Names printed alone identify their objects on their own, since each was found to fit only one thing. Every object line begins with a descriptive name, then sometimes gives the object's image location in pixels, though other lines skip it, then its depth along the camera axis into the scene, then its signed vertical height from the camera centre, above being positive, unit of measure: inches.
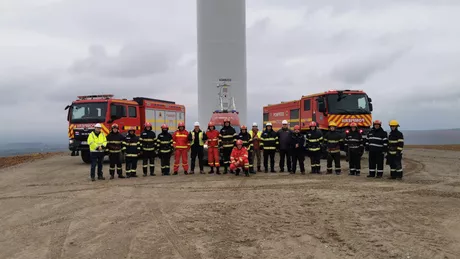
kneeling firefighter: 467.8 -37.1
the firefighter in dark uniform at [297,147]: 484.1 -26.4
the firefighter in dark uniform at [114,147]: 463.5 -21.1
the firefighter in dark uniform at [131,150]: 477.7 -25.7
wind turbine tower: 617.6 +114.8
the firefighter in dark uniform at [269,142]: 497.6 -19.2
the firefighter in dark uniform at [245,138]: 483.2 -13.1
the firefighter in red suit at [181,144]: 490.9 -19.7
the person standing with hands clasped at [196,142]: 490.9 -17.5
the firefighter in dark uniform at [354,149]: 455.8 -27.5
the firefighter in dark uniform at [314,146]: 479.8 -24.4
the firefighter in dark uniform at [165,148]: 491.5 -24.6
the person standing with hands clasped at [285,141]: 493.4 -18.1
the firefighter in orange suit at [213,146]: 487.6 -22.8
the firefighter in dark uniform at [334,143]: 472.1 -20.8
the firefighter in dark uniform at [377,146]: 435.5 -23.4
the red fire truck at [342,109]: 643.5 +30.2
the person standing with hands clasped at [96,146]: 450.3 -18.9
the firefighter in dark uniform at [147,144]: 487.8 -18.9
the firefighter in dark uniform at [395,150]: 424.2 -27.4
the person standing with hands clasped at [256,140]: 535.6 -17.6
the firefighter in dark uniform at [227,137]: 487.2 -11.6
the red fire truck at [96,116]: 616.4 +22.8
